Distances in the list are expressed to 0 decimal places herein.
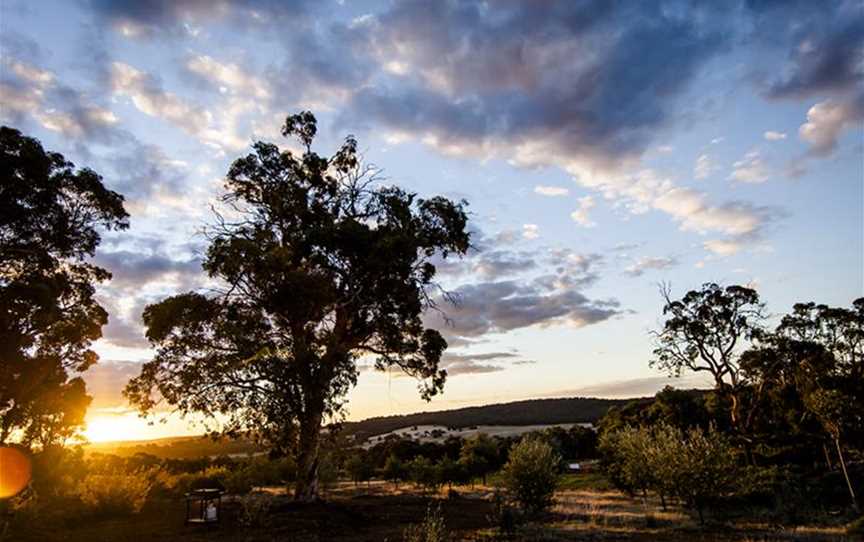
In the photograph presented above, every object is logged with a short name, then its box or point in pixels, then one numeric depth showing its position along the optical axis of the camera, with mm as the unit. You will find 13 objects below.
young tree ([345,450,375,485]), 56009
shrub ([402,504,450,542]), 13672
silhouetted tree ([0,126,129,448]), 23719
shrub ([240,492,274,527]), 22150
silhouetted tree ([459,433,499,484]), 51969
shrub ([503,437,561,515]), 25312
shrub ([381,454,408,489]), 55969
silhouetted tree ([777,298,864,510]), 45906
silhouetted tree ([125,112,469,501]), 24781
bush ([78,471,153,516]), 25609
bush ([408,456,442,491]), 43406
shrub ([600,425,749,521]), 22328
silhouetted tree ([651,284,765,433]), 46000
